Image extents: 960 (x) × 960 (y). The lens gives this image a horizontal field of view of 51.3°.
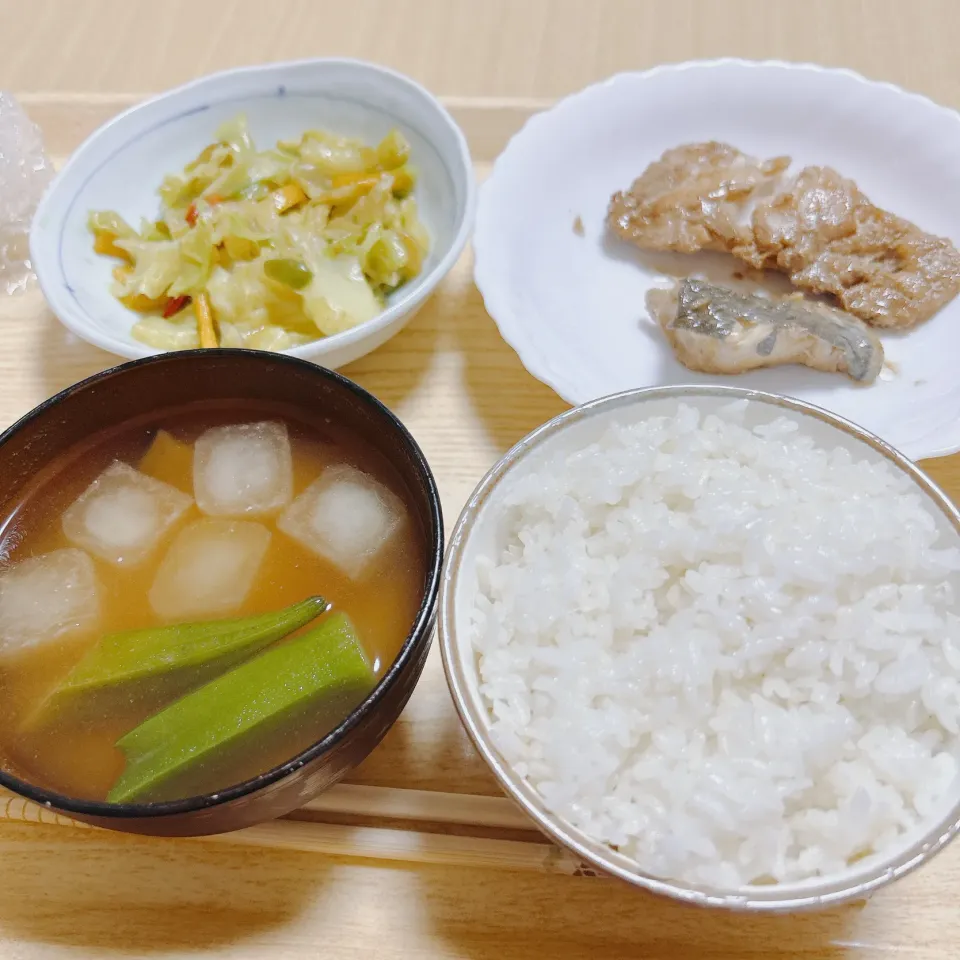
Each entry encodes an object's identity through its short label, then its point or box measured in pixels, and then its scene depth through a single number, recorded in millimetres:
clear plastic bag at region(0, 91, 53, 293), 325
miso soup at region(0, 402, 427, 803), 201
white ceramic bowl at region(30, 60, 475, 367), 292
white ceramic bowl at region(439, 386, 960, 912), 169
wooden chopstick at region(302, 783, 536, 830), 212
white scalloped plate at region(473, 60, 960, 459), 282
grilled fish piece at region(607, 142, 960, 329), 301
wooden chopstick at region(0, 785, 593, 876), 208
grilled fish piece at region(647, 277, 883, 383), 279
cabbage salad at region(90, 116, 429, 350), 295
